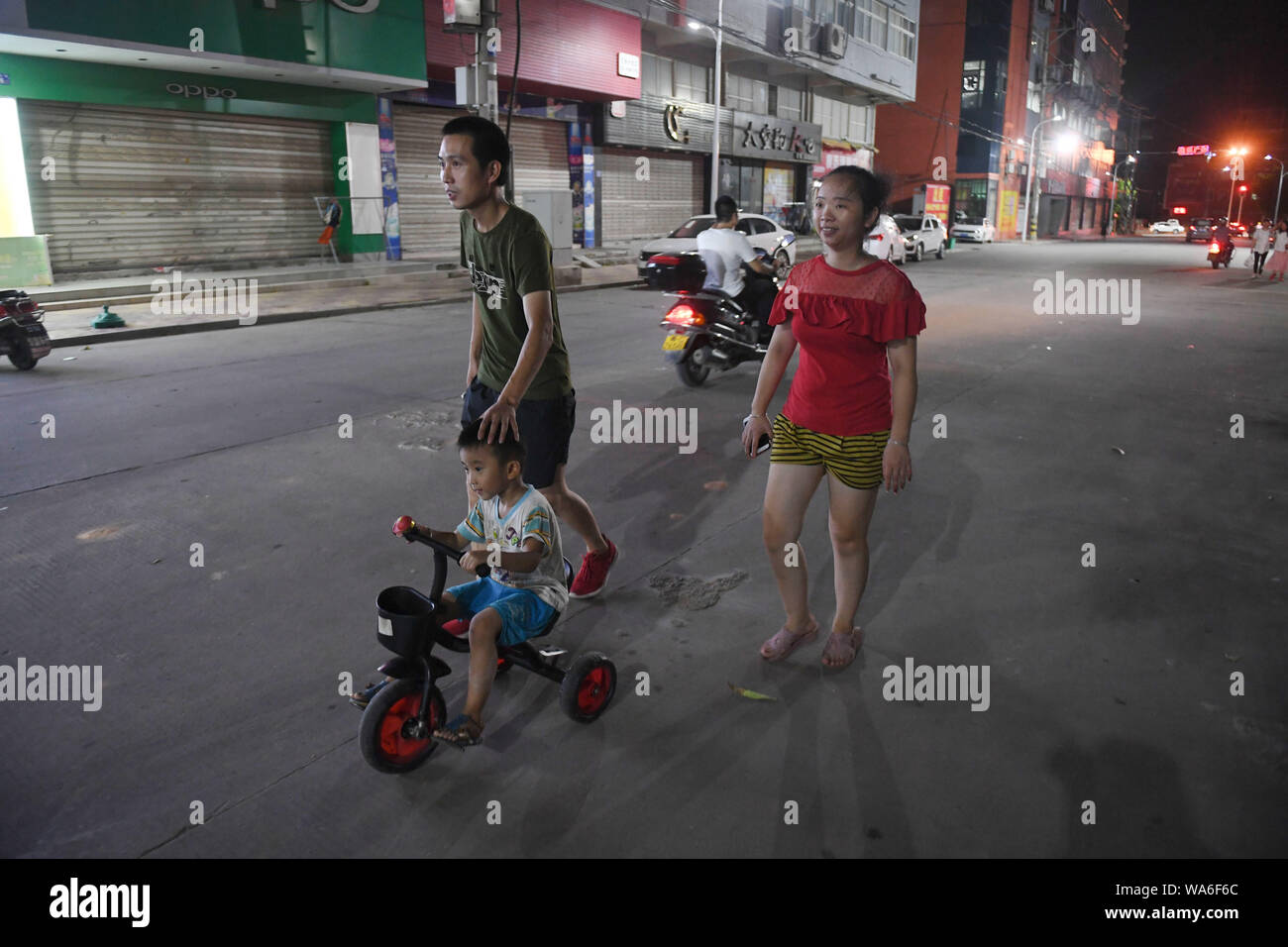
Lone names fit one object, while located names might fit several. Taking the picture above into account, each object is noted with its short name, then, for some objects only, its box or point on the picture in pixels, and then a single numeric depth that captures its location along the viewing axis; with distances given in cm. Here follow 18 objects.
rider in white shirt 948
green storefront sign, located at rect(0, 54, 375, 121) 1541
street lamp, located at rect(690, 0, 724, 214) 2650
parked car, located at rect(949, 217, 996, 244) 4553
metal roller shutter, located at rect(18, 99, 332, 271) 1617
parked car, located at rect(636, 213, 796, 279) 2108
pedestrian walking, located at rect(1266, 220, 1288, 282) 2392
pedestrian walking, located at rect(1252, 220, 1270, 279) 2512
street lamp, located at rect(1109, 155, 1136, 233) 8601
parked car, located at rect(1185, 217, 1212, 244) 5975
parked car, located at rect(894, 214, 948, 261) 2972
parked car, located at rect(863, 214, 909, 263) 2450
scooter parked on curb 955
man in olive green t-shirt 337
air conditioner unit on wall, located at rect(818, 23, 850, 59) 3456
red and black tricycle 279
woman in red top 325
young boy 295
